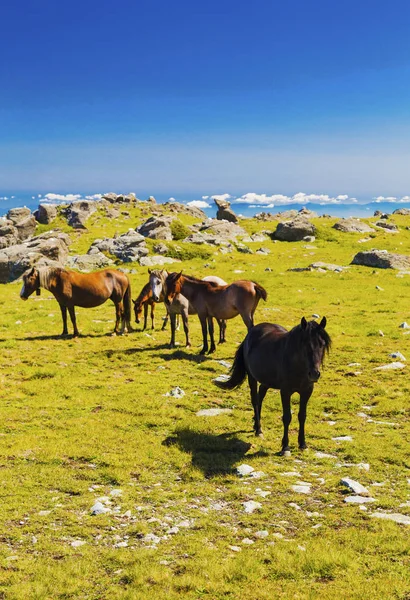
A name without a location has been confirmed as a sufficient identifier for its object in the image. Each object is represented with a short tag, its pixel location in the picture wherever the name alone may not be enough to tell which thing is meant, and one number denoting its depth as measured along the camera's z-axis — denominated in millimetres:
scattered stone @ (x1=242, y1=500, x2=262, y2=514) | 7286
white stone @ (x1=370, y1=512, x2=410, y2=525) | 6730
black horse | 8633
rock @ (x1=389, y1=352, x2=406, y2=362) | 15758
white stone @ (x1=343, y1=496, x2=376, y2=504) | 7379
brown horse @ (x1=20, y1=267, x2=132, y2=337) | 19375
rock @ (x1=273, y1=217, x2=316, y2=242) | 55250
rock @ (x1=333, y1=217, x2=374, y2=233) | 59938
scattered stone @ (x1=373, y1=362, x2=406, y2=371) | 14867
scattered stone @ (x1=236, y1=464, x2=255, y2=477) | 8625
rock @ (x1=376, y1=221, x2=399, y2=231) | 64700
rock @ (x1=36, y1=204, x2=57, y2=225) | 72812
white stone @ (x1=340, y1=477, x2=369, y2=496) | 7668
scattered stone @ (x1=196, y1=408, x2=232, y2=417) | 11513
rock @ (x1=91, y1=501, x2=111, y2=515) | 7117
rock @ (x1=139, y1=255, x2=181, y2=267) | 39688
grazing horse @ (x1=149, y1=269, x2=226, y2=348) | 17125
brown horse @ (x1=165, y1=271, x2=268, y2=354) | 16141
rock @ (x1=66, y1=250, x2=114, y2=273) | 37500
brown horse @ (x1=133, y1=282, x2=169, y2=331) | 20562
